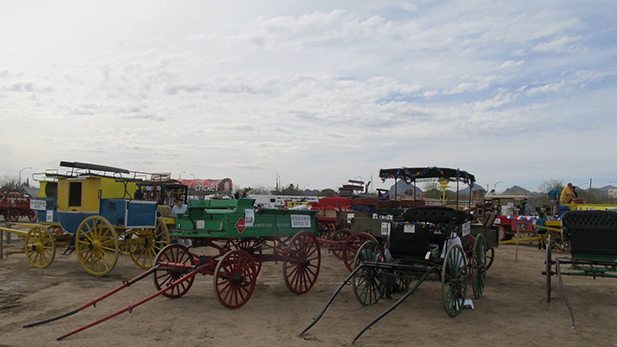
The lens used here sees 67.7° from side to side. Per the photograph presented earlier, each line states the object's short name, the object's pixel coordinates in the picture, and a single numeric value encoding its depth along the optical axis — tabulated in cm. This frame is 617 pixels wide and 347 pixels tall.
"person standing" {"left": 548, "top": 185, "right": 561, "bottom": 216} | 1732
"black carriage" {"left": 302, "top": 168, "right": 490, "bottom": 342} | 640
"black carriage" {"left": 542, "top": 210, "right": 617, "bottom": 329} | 716
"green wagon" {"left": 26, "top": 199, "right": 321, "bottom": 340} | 669
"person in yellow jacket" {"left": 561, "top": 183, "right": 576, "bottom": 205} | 1653
